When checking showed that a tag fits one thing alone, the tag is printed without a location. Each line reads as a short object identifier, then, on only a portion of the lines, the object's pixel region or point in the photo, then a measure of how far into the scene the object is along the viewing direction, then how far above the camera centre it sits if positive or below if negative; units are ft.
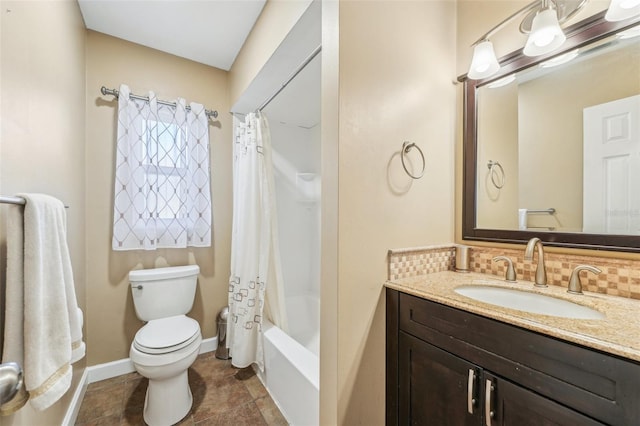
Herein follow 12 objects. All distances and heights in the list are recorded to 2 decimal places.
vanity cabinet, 1.95 -1.49
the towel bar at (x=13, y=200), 2.33 +0.11
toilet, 4.78 -2.54
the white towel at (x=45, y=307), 2.49 -0.99
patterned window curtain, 6.27 +0.93
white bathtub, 4.24 -2.98
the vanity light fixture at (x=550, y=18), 2.96 +2.45
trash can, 7.11 -3.42
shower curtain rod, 4.70 +2.93
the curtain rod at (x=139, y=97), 6.19 +2.90
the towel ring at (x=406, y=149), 3.98 +1.01
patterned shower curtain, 6.07 -1.07
